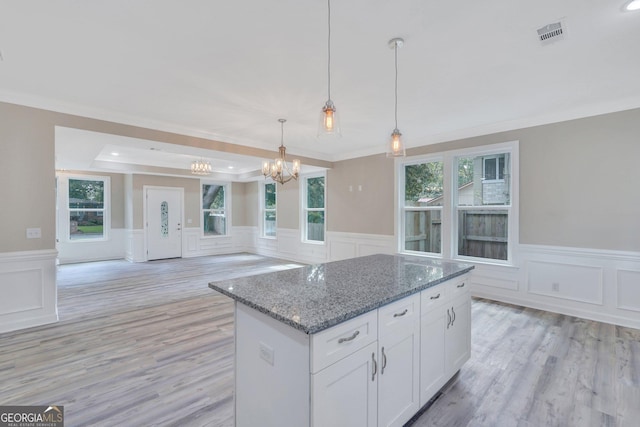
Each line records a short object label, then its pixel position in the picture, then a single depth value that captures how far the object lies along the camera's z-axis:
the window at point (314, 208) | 7.31
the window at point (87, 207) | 7.47
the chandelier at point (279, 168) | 4.29
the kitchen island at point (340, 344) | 1.27
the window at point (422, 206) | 5.12
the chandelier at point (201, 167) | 6.73
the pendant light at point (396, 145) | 2.54
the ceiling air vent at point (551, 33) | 2.04
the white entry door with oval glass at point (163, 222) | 7.90
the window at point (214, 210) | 9.03
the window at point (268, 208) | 8.80
